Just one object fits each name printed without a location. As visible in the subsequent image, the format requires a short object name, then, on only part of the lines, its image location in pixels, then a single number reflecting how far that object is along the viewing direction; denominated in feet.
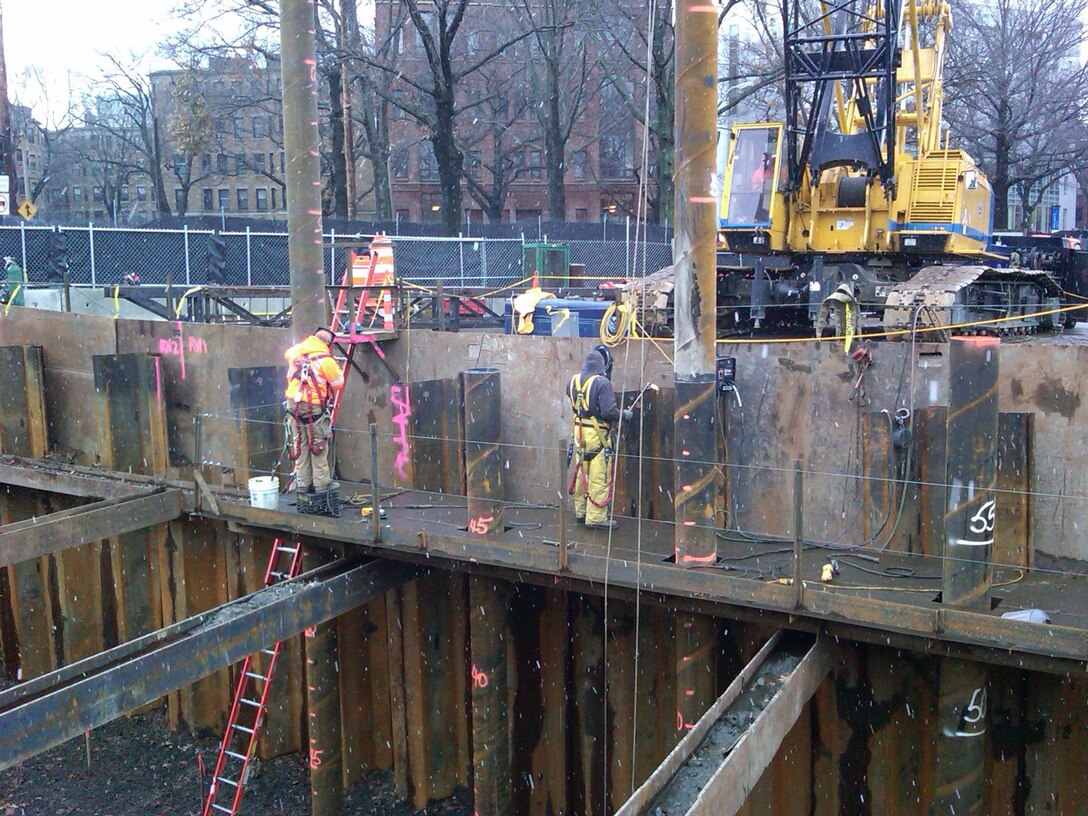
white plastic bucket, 30.86
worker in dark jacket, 28.19
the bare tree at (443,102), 90.38
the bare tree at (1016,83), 113.29
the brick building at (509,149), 156.66
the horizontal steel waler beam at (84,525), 28.78
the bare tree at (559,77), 115.14
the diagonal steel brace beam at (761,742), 16.79
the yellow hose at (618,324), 32.86
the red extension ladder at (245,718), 29.48
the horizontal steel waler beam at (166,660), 20.01
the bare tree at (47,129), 226.17
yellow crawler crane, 41.11
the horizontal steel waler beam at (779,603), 20.21
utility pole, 67.26
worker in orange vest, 29.07
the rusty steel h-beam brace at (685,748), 15.99
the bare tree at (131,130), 177.99
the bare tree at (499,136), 158.61
